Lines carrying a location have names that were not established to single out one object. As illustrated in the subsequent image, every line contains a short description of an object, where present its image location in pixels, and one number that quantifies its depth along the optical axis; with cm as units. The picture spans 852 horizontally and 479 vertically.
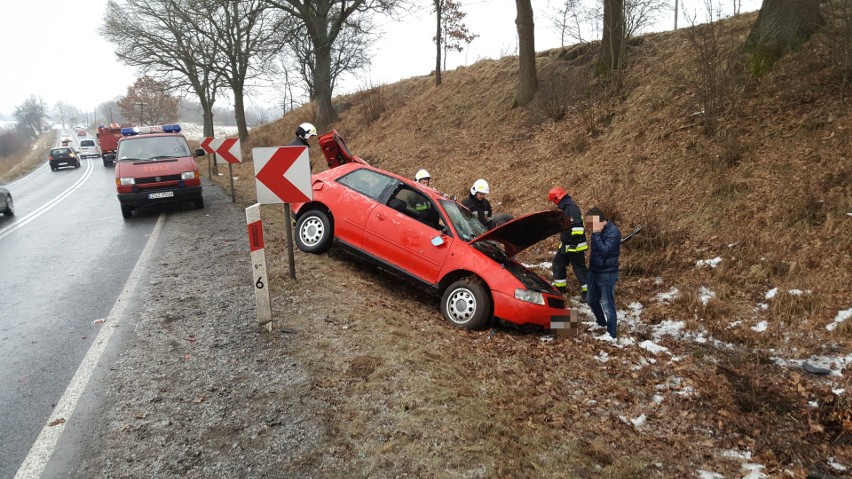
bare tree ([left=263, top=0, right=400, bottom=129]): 2188
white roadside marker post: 514
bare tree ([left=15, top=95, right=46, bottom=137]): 12117
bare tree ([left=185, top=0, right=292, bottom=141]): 2697
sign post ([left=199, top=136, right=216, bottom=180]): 1410
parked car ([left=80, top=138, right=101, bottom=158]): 4681
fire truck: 3397
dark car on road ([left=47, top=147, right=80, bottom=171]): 3244
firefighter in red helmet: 696
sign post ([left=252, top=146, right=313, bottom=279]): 590
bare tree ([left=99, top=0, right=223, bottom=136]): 2773
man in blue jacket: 632
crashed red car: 622
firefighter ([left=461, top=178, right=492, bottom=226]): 862
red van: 1110
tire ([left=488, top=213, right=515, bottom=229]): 835
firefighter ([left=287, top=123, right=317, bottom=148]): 942
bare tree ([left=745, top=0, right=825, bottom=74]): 961
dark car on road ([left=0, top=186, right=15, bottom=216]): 1252
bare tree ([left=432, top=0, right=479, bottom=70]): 2388
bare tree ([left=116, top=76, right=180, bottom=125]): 7393
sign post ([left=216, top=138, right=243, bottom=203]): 1301
